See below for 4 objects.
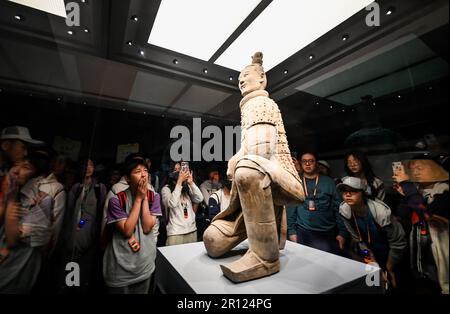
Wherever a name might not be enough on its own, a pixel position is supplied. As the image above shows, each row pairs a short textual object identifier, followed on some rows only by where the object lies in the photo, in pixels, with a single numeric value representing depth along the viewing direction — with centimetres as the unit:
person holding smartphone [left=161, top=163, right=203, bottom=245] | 167
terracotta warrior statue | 96
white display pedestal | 87
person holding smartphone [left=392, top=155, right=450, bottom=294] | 73
